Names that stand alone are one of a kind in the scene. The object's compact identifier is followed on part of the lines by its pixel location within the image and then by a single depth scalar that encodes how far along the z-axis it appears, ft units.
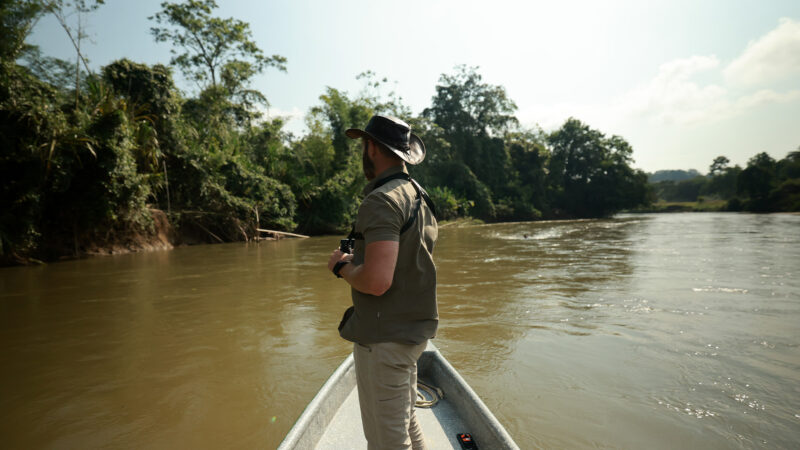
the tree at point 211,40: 73.41
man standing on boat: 4.19
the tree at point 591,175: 141.18
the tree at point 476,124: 127.75
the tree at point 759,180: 132.36
